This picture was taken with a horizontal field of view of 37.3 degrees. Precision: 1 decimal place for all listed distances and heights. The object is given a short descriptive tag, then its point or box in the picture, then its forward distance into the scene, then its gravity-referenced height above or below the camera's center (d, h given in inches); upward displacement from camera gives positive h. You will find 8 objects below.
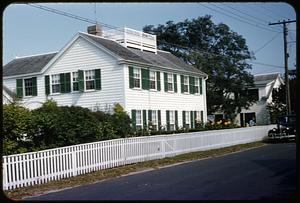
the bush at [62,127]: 596.7 -12.3
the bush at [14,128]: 504.7 -9.5
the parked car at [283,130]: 913.5 -39.5
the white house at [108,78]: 938.1 +87.8
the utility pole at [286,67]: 998.3 +111.4
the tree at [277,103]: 1245.4 +25.1
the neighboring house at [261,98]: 1384.1 +45.4
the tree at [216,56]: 1610.5 +217.5
